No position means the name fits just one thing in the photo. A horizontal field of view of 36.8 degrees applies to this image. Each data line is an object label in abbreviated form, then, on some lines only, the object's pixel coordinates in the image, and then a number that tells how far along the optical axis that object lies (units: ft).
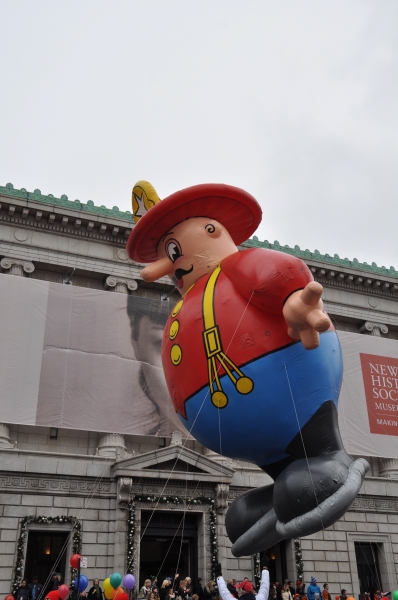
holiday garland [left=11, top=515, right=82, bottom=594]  54.85
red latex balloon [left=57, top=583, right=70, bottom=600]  32.91
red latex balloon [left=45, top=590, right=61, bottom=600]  31.63
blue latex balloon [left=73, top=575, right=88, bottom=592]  36.32
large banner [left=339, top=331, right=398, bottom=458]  71.46
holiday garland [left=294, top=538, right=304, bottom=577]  66.69
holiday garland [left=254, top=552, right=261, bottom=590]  63.52
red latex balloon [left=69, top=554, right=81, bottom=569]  33.86
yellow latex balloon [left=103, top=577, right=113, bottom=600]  31.04
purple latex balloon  31.94
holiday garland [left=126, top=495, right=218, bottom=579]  58.82
